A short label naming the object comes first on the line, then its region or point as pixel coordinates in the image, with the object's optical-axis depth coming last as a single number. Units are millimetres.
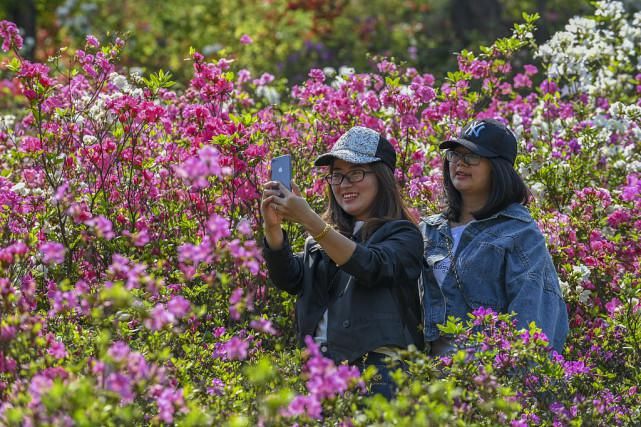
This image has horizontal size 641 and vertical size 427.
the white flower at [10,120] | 12784
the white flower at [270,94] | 12841
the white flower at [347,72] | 10927
